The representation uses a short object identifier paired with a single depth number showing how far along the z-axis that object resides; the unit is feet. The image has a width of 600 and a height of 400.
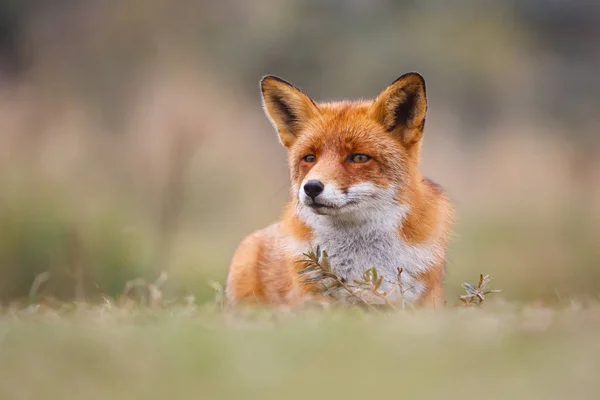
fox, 31.17
